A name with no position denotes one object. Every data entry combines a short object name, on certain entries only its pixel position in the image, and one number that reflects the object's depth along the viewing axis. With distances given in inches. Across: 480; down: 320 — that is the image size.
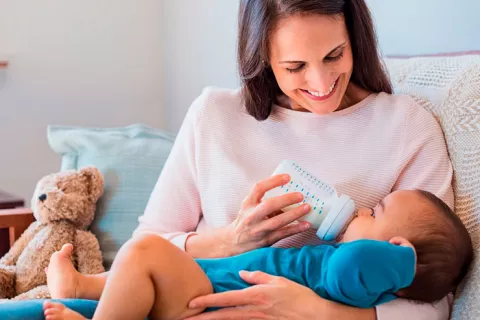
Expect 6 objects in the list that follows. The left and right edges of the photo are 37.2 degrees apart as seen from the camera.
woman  55.0
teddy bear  77.8
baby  45.6
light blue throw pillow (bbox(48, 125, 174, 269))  84.3
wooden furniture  82.6
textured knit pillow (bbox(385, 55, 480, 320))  51.9
